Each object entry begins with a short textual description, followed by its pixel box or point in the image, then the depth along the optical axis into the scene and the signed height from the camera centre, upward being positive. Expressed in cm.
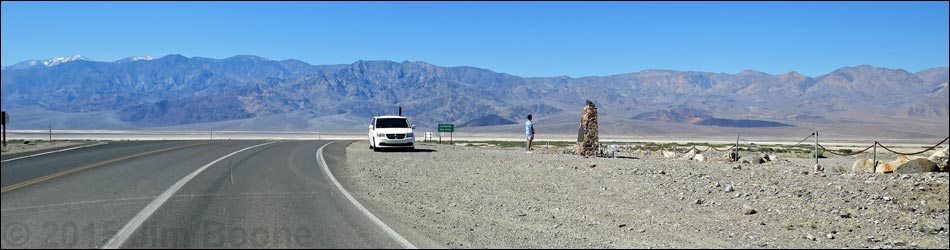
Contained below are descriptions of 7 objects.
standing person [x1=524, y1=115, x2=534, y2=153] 2995 -25
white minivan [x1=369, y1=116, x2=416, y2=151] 3059 -52
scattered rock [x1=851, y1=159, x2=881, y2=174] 2175 -141
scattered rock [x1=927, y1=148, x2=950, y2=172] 1877 -108
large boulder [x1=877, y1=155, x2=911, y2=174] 1916 -123
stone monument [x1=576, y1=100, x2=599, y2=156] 2792 -41
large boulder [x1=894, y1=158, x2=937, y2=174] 1838 -118
